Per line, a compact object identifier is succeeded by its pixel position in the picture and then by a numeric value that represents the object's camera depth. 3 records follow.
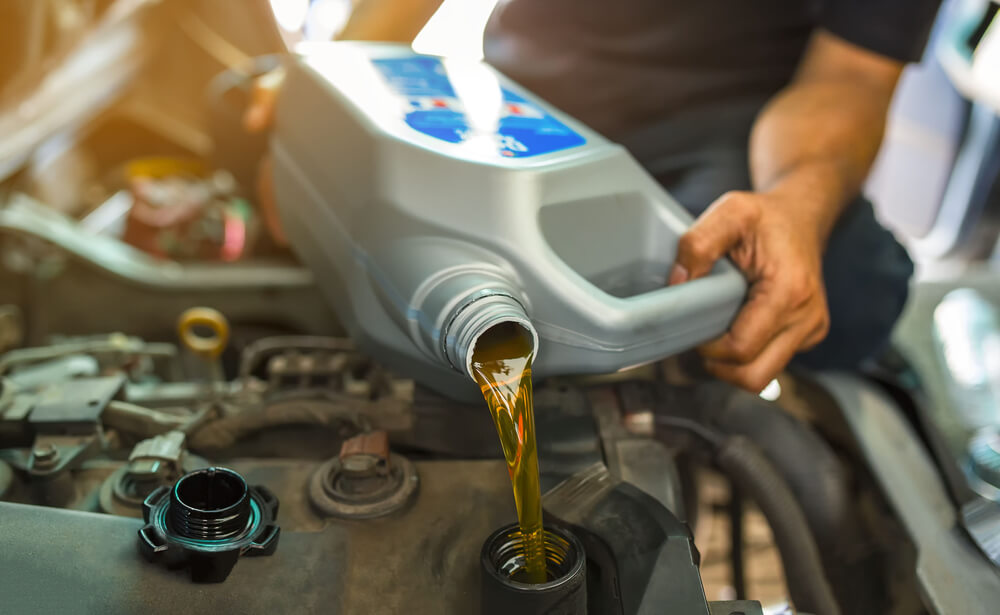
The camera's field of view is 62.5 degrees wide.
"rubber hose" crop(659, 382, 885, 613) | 0.86
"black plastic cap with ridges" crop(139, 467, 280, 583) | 0.57
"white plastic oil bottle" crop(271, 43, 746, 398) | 0.65
